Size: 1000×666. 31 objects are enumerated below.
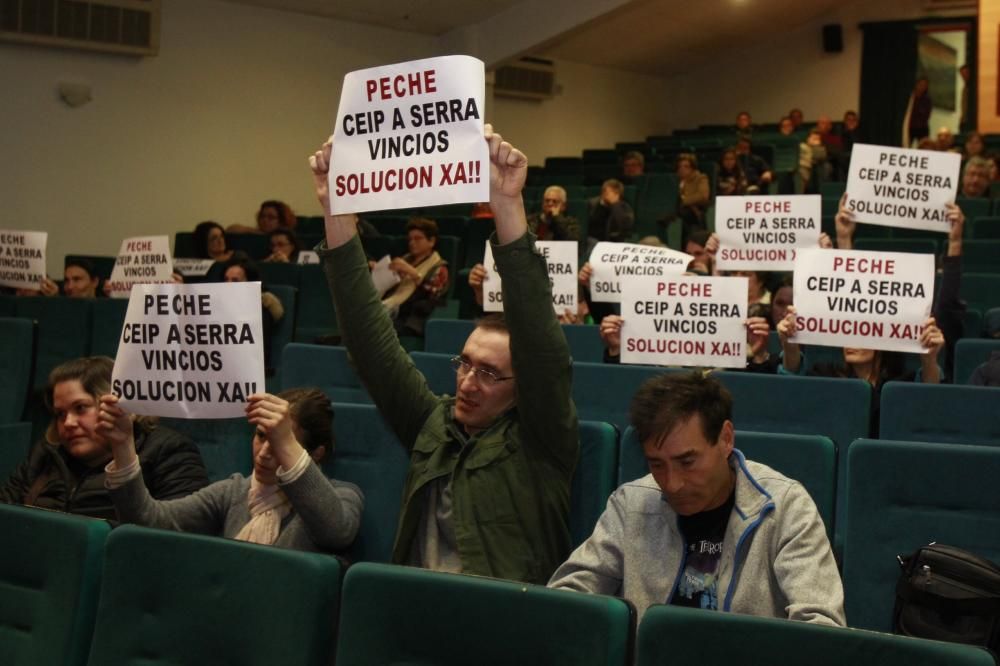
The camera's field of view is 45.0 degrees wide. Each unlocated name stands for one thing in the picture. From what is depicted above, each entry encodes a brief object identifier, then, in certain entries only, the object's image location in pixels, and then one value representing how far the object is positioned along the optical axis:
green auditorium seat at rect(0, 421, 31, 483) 4.32
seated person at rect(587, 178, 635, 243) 8.62
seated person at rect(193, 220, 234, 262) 8.72
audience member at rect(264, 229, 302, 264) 8.28
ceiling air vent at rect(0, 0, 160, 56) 9.67
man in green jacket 2.41
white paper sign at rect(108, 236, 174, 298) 6.02
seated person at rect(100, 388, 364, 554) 2.51
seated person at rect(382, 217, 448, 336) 6.24
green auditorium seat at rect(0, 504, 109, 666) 2.03
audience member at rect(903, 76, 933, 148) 14.44
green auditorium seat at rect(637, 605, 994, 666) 1.49
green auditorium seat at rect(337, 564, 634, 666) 1.63
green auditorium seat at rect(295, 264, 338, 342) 6.93
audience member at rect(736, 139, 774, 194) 10.49
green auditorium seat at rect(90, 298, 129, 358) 5.62
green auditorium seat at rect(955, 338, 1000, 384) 4.12
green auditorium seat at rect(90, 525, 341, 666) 1.82
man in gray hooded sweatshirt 2.09
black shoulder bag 2.04
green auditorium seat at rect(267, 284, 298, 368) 5.96
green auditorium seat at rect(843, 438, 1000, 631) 2.64
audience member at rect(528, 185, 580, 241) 6.35
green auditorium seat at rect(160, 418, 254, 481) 3.58
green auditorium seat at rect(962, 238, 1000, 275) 6.71
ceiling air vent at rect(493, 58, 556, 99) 14.60
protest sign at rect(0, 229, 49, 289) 6.35
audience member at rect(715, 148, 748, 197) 10.05
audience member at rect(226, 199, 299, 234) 9.71
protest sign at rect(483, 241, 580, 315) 5.06
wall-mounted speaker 17.48
